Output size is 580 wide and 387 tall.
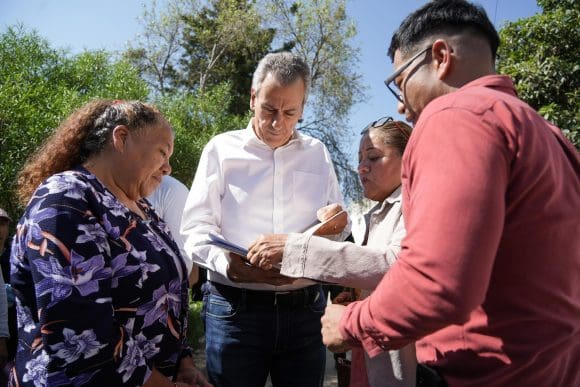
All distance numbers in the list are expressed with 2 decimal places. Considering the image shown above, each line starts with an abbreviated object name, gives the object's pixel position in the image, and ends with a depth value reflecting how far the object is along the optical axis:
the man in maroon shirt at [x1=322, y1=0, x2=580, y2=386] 1.01
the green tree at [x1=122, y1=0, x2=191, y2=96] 21.19
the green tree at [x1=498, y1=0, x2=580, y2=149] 7.95
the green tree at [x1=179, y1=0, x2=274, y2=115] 21.03
